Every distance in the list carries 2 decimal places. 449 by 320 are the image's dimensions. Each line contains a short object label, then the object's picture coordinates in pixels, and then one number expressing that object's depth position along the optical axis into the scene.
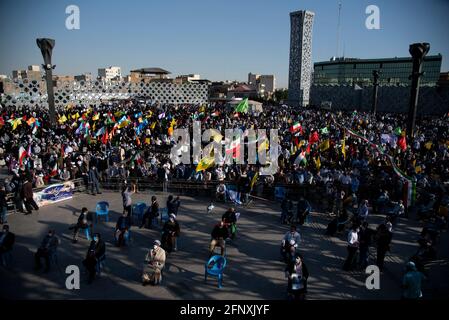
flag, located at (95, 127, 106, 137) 20.55
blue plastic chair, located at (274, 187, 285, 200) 14.51
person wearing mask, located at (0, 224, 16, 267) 8.77
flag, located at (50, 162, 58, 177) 16.48
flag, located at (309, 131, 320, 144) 18.53
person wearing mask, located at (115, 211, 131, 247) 10.12
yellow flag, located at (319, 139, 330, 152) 16.94
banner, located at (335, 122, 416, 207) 12.77
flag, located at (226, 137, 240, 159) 16.20
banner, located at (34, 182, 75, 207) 13.57
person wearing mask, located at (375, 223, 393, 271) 8.84
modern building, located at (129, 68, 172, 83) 97.62
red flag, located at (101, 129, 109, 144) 20.20
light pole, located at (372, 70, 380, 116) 40.36
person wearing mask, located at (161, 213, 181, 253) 9.72
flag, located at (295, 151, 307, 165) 15.98
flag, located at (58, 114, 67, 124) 26.57
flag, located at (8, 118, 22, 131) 22.86
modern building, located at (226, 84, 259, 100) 105.31
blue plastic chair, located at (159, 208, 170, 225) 11.85
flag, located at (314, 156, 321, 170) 15.80
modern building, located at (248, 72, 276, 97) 175.00
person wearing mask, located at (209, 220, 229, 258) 9.40
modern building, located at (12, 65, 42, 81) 86.06
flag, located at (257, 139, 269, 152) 16.80
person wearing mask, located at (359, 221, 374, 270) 8.92
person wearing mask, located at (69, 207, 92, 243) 10.34
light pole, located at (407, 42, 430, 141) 23.17
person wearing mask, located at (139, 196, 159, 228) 11.46
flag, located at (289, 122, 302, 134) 21.97
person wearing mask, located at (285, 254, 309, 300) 7.42
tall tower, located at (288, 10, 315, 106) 79.50
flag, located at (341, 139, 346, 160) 17.22
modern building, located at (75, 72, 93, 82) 159.25
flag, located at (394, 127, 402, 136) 21.19
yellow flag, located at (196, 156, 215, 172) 14.26
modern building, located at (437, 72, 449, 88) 73.38
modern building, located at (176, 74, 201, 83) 112.50
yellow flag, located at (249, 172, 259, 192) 13.83
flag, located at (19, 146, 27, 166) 16.72
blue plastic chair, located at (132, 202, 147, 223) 12.07
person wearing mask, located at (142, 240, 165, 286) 8.07
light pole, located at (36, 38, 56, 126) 26.20
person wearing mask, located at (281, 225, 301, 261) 8.89
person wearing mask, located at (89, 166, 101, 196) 15.04
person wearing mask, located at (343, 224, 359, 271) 8.85
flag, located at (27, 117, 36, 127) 22.78
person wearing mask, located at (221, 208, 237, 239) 10.63
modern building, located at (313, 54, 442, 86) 84.81
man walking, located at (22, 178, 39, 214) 12.55
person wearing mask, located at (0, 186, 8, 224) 11.66
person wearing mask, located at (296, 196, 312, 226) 11.99
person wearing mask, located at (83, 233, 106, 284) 8.16
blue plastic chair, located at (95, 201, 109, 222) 12.04
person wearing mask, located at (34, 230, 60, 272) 8.59
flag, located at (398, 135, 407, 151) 18.30
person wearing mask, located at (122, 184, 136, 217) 11.92
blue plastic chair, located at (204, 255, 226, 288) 8.04
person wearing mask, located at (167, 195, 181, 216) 11.84
